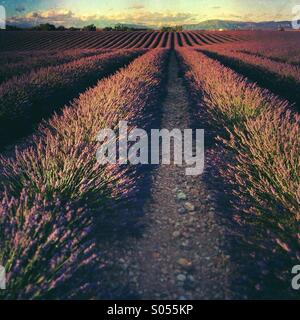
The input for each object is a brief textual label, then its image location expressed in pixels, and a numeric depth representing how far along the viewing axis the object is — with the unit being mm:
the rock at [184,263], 2927
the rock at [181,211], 3807
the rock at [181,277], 2762
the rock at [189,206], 3869
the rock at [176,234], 3350
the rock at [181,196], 4141
